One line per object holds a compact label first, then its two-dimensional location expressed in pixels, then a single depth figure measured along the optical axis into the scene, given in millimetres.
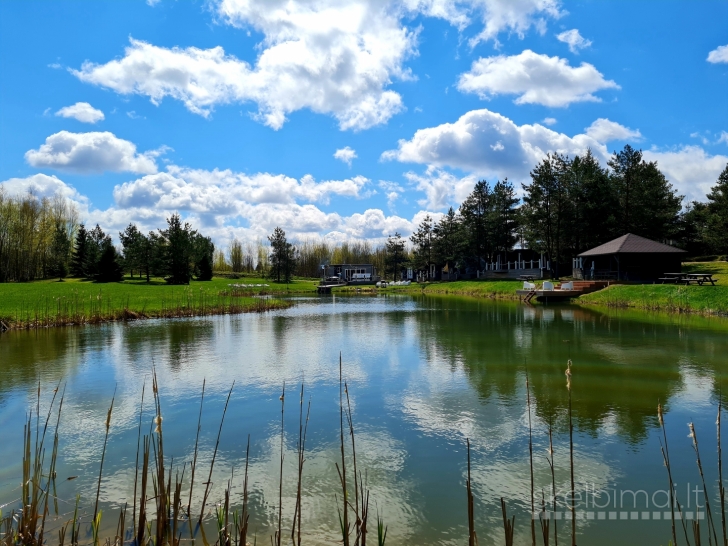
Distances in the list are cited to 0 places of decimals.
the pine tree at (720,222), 36906
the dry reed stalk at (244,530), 2943
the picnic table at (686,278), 26764
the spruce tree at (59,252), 55812
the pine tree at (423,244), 64062
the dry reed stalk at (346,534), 2941
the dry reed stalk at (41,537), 3259
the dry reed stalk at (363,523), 2897
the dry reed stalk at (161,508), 3163
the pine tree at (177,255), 46750
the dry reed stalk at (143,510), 3203
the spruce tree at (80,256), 55759
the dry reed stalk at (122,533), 3004
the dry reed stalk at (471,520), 2550
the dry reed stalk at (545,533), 2571
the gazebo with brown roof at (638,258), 32844
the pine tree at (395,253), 74188
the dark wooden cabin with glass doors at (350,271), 72562
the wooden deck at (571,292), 31797
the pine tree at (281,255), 68312
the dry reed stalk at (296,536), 4043
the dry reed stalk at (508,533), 2613
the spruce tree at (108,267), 48031
